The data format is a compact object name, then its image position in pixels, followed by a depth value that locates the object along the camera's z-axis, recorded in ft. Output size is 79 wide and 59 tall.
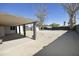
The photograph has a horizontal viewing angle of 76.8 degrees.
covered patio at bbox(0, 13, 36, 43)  13.53
